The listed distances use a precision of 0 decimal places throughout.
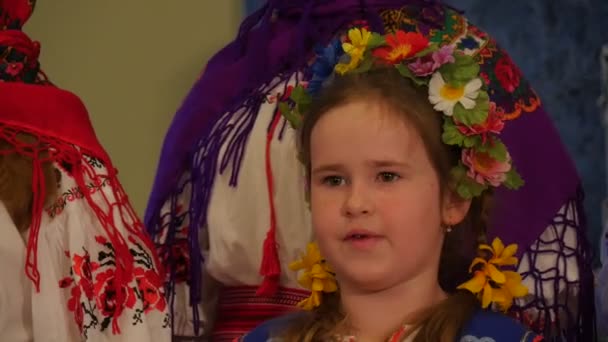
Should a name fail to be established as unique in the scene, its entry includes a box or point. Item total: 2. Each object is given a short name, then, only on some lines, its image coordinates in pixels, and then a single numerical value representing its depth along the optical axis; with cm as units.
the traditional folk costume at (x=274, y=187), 305
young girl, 280
